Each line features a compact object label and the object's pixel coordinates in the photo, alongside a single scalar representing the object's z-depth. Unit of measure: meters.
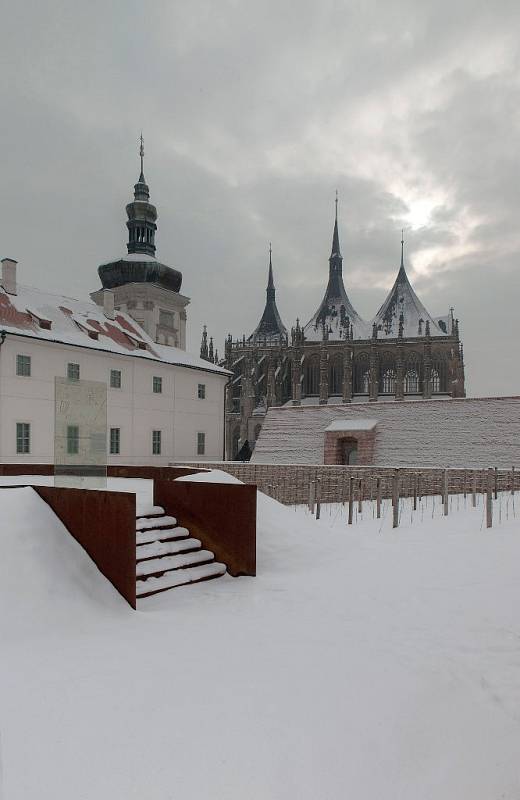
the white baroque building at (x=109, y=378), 25.31
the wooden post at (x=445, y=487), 15.22
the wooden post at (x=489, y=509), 12.47
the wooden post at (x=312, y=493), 15.80
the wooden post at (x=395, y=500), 13.16
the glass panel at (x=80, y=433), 9.73
